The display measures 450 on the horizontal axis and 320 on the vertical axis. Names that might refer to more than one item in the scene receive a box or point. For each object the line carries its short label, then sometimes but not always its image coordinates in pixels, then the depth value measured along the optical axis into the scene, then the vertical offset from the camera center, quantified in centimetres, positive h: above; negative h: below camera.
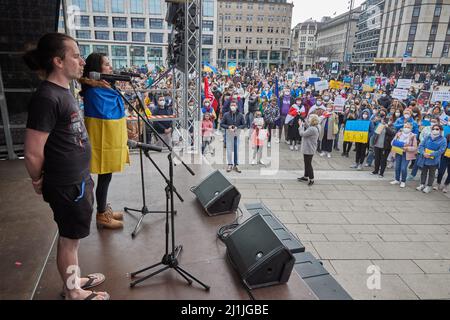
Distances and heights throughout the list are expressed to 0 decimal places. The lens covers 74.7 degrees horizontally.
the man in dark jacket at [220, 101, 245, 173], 901 -139
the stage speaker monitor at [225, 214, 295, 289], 262 -157
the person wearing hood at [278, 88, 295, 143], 1250 -92
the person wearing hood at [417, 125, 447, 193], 766 -166
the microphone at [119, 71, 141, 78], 278 +1
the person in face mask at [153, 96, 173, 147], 727 -115
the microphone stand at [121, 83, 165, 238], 345 -173
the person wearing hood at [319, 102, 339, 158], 1079 -158
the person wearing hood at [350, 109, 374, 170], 975 -205
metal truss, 611 -1
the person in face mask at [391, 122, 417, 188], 824 -172
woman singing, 283 -47
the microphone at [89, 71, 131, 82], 236 -2
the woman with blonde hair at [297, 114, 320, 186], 788 -146
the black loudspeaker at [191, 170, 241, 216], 396 -155
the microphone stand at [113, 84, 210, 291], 259 -166
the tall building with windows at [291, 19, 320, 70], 12623 +1946
